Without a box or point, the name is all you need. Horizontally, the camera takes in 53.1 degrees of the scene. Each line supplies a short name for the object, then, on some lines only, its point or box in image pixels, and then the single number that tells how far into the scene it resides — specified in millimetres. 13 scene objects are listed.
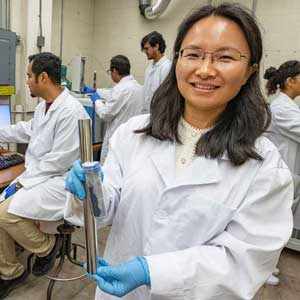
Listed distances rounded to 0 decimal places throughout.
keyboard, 2037
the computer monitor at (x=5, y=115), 2355
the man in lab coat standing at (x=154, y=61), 3069
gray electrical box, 2295
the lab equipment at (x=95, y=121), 2941
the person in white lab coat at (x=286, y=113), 2127
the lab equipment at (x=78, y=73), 3164
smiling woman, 728
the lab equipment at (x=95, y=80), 4123
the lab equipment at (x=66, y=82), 3112
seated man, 1686
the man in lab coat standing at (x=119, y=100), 2898
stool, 1736
